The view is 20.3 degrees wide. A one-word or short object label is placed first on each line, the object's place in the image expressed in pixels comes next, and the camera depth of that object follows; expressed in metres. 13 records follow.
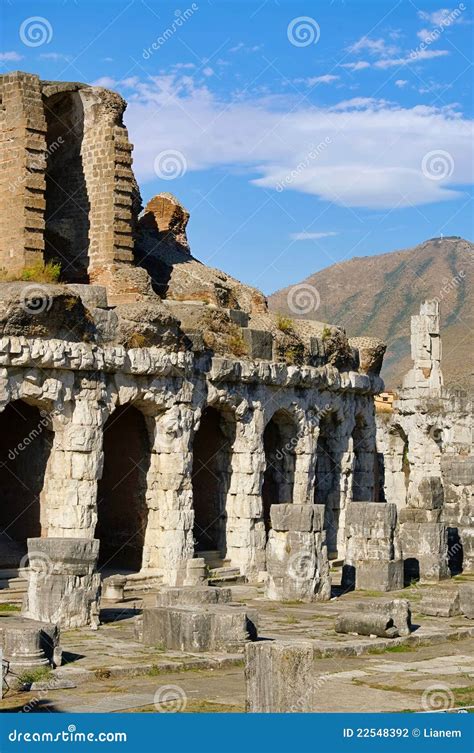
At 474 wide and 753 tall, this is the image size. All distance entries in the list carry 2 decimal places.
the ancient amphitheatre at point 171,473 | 16.02
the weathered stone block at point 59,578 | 17.45
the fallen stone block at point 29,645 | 14.05
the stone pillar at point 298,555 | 21.25
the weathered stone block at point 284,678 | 10.84
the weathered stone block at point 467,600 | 19.70
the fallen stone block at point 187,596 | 17.98
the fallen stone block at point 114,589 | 21.33
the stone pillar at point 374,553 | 22.77
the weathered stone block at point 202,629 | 15.95
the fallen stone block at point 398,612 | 17.59
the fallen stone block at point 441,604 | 19.77
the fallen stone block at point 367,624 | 17.39
